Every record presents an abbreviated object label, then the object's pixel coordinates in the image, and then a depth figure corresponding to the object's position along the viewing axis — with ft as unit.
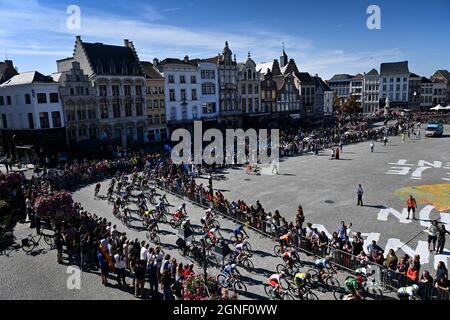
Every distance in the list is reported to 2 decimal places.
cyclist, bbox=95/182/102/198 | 96.37
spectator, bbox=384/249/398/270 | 48.98
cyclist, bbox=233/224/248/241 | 61.80
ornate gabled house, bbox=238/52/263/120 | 238.89
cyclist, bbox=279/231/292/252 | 58.44
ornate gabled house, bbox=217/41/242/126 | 224.74
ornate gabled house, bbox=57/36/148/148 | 160.56
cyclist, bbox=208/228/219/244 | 60.03
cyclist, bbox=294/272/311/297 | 45.01
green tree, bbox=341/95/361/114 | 369.30
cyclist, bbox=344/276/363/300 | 41.86
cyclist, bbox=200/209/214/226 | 68.10
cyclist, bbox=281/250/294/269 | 51.89
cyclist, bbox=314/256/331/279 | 49.93
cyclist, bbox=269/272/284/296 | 45.42
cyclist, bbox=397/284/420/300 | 43.16
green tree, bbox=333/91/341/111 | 403.75
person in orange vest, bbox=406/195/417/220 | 73.56
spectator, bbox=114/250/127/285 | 50.42
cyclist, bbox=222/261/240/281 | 48.70
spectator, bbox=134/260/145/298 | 47.09
